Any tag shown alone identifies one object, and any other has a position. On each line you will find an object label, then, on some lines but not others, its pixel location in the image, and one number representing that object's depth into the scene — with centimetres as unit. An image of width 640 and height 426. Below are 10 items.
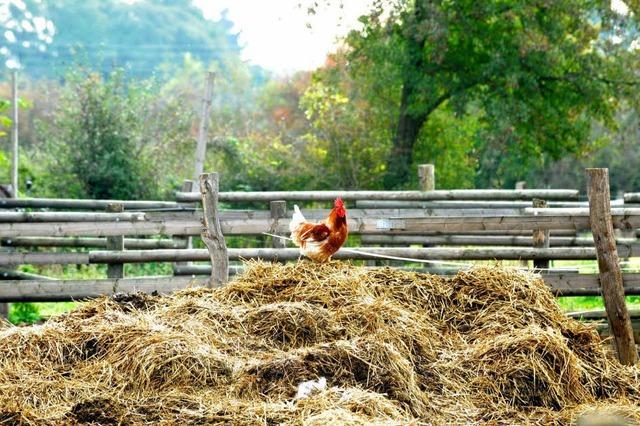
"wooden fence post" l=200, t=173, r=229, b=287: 1592
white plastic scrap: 1070
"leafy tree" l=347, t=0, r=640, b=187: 3470
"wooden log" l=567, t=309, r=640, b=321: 1783
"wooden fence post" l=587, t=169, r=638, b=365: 1496
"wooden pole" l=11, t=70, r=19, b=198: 3122
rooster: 1458
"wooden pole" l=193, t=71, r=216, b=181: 2983
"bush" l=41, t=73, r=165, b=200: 3456
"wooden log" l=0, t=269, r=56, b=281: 2082
